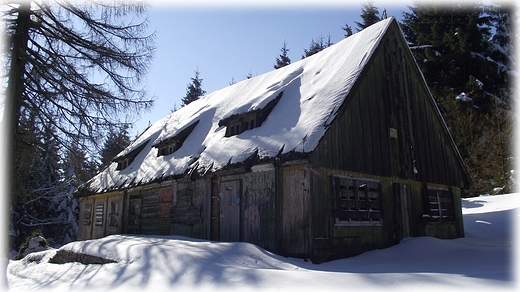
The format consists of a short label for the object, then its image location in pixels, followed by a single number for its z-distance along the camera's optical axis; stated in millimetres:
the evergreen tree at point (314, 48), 42000
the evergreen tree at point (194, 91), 45478
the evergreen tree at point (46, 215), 27594
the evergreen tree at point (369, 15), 37812
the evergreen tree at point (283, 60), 44709
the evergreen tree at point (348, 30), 39812
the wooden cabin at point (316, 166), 10141
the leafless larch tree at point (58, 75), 9836
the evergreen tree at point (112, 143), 11250
